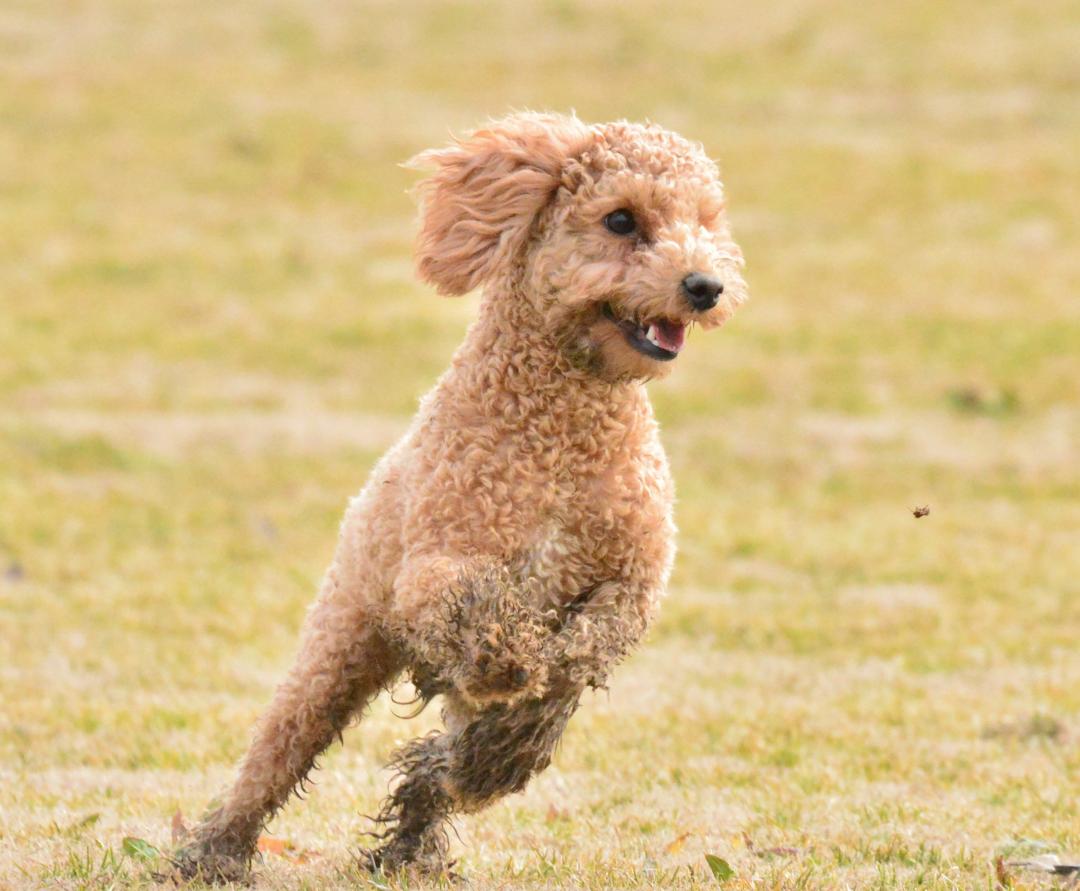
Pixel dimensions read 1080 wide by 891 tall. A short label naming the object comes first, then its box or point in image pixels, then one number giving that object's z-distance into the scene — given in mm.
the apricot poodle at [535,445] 10094
